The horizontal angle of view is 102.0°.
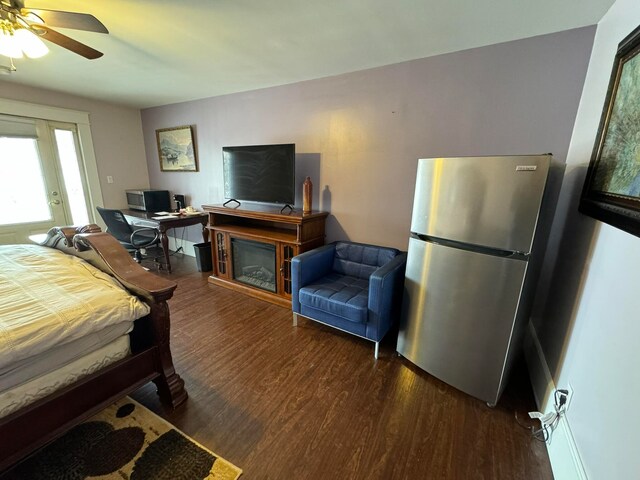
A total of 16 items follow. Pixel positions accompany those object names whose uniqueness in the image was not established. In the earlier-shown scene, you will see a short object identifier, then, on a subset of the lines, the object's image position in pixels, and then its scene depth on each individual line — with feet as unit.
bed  3.43
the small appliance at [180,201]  13.65
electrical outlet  4.18
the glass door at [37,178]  10.72
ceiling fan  4.42
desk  11.23
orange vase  9.16
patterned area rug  3.93
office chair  10.95
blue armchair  6.41
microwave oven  13.07
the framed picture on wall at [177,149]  12.77
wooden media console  8.92
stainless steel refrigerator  4.53
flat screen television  9.10
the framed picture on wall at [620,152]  3.46
